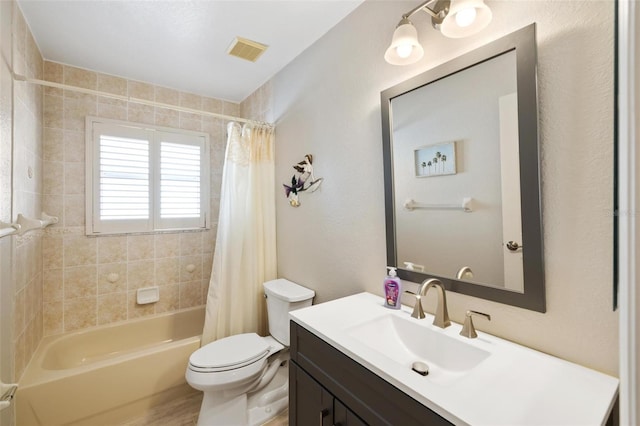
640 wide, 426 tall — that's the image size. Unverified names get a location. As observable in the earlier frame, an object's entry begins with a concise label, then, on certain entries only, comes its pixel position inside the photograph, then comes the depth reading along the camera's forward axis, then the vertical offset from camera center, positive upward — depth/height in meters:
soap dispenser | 1.25 -0.35
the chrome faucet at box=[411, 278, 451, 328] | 1.04 -0.36
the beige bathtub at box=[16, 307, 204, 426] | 1.56 -1.06
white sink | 0.64 -0.46
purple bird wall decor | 1.91 +0.23
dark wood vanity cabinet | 0.77 -0.60
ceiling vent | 1.87 +1.16
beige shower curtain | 2.10 -0.19
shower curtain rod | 1.48 +0.76
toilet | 1.57 -0.92
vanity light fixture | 0.97 +0.71
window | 2.28 +0.32
